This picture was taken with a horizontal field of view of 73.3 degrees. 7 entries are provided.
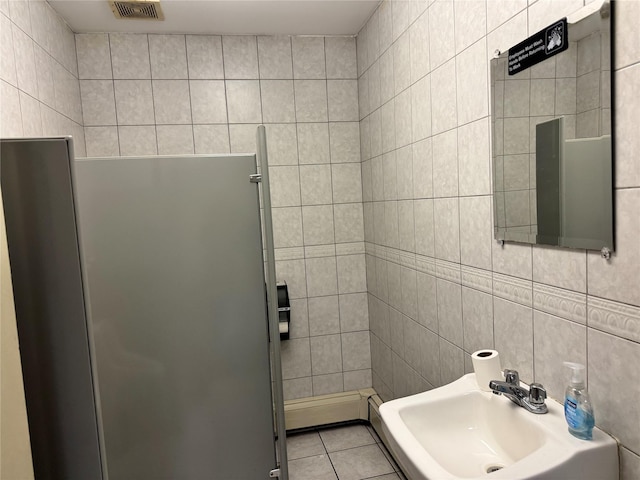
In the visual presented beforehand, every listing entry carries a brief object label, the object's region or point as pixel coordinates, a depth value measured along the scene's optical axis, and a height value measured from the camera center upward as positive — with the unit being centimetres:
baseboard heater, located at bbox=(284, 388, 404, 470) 287 -138
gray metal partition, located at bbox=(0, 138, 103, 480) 103 -21
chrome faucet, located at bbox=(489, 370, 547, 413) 123 -58
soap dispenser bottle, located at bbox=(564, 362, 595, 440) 106 -53
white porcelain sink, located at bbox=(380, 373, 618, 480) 103 -67
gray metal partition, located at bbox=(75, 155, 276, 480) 173 -42
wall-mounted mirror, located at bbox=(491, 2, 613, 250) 104 +14
